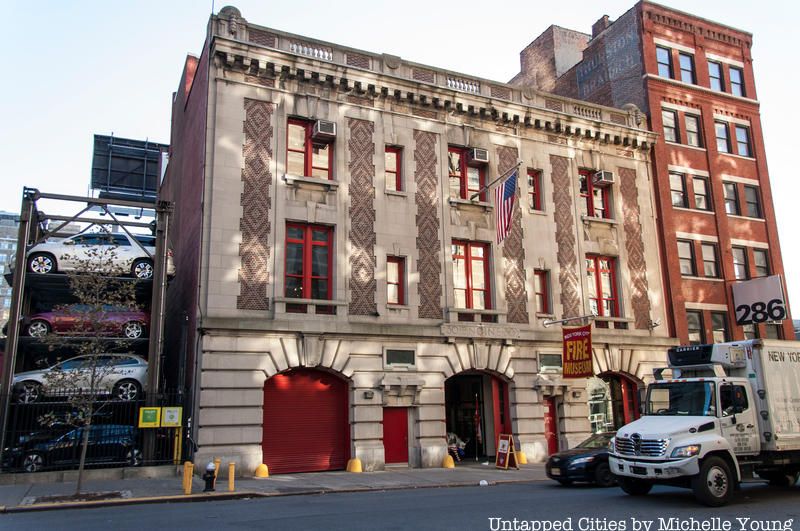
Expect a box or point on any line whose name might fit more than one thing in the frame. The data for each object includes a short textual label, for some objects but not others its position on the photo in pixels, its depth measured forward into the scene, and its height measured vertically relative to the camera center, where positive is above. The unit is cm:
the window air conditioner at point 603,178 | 2827 +933
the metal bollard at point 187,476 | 1565 -160
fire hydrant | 1594 -166
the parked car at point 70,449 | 1817 -109
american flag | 2227 +657
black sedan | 1669 -165
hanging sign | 2250 +163
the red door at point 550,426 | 2508 -93
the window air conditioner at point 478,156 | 2569 +942
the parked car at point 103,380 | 1744 +86
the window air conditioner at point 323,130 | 2261 +924
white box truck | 1270 -54
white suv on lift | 2106 +503
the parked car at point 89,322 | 1720 +260
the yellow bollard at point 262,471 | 1931 -186
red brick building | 2986 +1174
